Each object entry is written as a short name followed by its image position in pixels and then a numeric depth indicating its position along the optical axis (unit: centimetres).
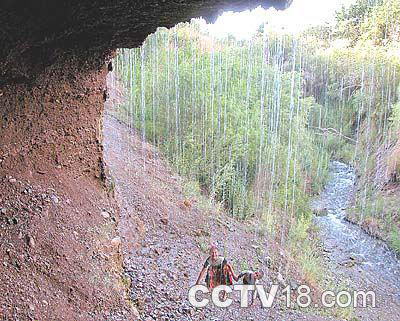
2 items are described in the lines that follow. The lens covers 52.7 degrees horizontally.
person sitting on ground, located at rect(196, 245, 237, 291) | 664
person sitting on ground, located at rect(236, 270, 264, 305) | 773
